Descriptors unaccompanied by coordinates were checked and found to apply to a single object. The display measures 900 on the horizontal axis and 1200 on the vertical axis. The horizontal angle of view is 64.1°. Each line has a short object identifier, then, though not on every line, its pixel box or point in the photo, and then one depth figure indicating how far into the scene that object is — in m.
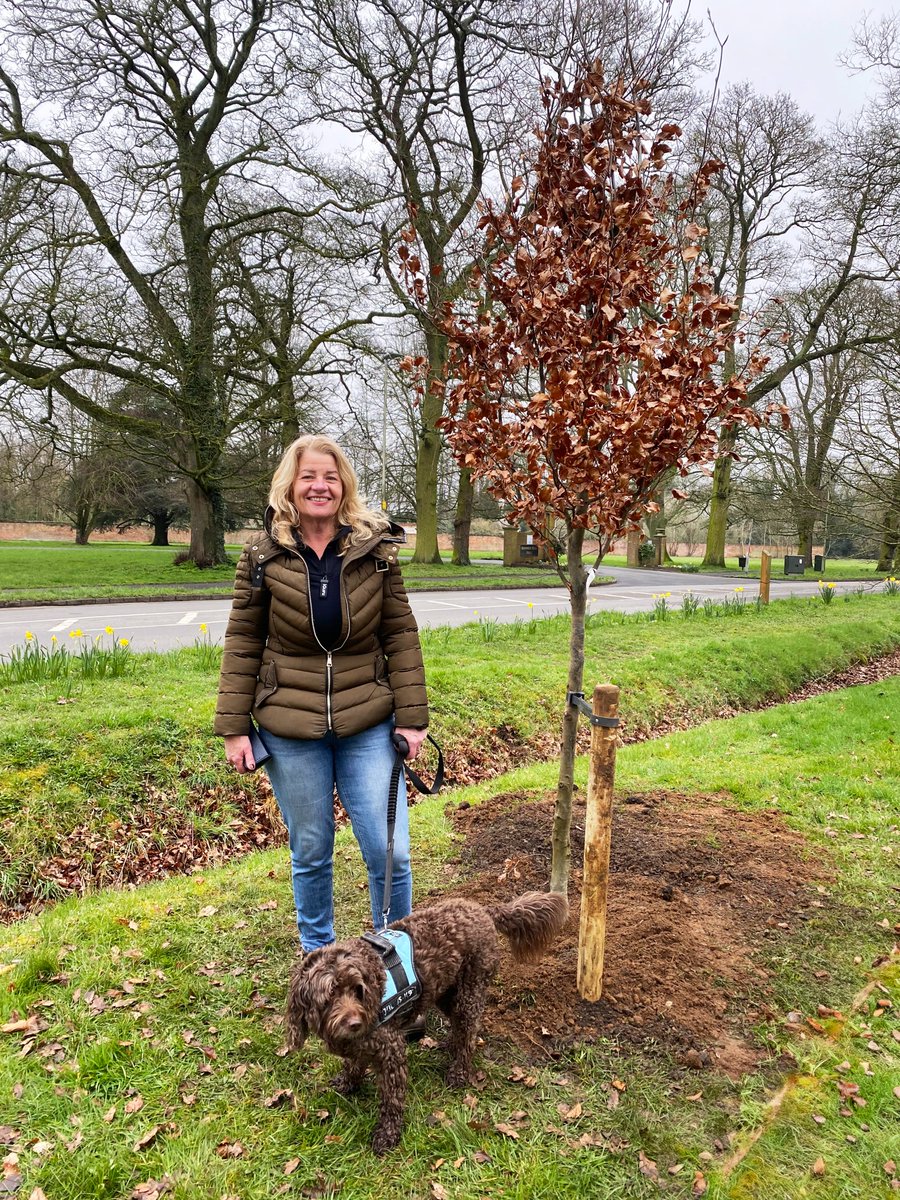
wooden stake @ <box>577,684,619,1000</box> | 2.99
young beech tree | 3.07
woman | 2.96
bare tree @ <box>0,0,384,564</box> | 14.62
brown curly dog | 2.34
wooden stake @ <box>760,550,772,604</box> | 15.44
